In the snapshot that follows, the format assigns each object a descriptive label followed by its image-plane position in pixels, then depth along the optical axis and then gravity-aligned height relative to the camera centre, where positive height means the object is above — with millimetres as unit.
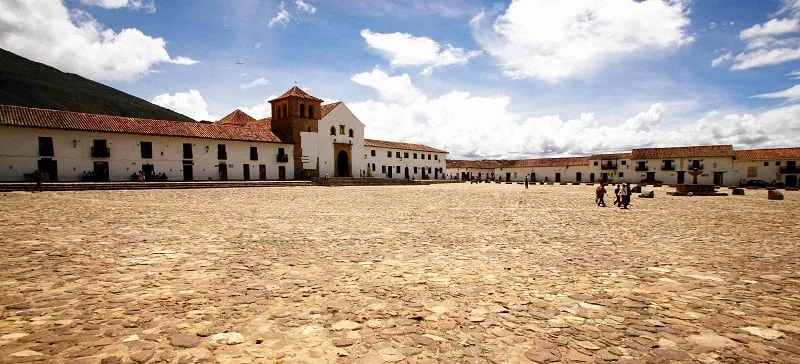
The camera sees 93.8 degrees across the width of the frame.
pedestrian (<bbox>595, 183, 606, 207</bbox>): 16166 -1218
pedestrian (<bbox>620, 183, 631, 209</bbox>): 14836 -1223
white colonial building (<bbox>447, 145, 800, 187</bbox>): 45750 -74
